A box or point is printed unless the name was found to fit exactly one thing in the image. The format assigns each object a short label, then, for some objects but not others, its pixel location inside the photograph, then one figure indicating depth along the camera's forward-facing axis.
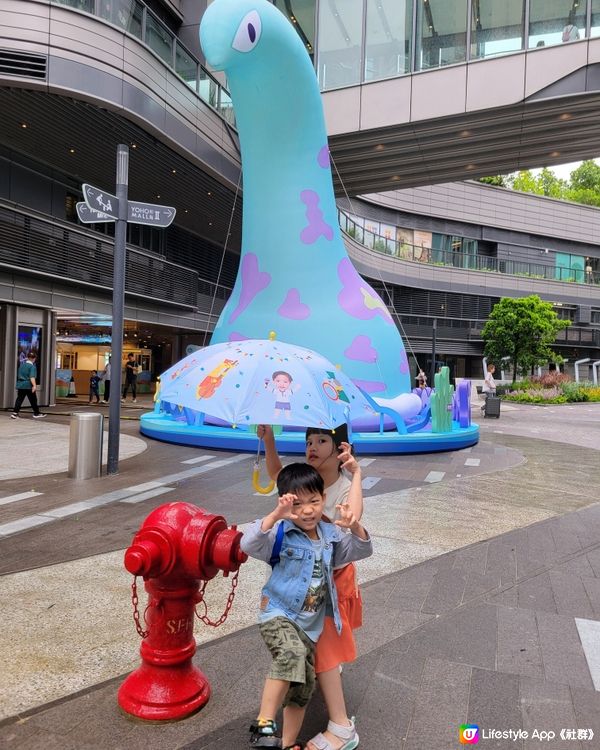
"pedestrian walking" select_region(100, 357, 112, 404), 21.88
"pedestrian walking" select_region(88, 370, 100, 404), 22.00
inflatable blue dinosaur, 12.21
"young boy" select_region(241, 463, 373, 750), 2.48
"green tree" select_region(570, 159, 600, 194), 72.25
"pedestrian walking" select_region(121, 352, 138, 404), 23.45
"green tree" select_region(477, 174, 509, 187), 61.23
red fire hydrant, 2.71
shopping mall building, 15.04
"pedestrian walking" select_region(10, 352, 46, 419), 15.22
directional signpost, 8.17
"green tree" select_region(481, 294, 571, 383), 33.06
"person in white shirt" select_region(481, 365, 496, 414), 21.97
